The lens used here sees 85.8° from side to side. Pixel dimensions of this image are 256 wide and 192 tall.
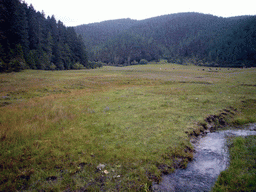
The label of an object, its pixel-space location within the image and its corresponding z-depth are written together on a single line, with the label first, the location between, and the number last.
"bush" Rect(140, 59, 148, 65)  156.84
